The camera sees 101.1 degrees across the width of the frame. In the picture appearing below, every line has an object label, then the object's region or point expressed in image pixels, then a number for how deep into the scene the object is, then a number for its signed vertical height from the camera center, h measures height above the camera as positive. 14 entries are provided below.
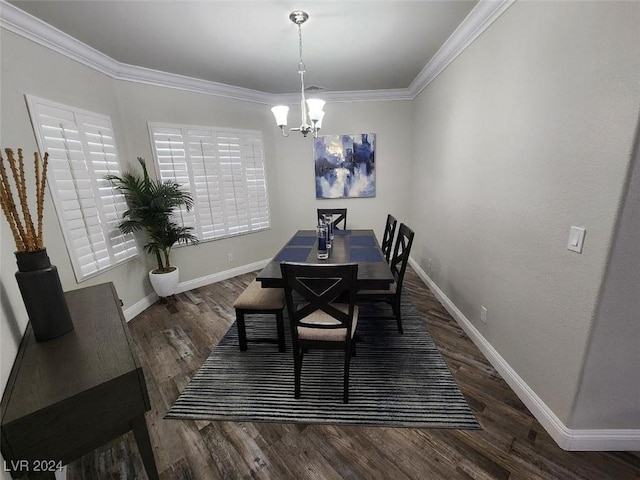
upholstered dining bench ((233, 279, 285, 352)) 2.16 -1.04
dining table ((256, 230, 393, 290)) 1.92 -0.75
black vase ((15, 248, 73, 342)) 1.20 -0.50
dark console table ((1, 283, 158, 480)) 0.90 -0.78
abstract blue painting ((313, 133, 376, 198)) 4.18 +0.11
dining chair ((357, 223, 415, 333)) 2.34 -1.06
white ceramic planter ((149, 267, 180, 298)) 3.10 -1.19
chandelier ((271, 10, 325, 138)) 2.22 +0.52
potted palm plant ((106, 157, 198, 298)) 2.85 -0.39
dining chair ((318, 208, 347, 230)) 3.78 -0.56
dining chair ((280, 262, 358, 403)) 1.55 -0.85
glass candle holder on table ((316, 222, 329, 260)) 2.39 -0.61
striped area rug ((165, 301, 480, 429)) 1.69 -1.52
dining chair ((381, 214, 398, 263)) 2.99 -0.73
